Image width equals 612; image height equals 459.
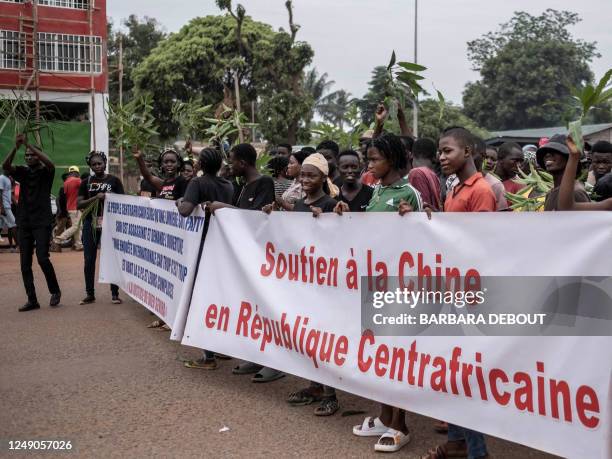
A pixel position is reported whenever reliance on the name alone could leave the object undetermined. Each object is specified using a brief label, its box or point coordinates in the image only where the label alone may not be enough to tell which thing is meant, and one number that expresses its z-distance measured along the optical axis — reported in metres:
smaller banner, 6.70
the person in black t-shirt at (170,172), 8.45
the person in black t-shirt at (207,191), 6.50
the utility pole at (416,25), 35.59
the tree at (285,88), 35.47
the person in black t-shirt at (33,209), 9.05
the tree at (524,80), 62.88
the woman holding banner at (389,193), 4.71
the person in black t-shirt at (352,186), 5.64
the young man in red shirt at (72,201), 16.61
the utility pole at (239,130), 8.95
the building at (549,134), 28.35
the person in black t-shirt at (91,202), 9.62
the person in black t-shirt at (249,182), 6.34
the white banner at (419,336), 3.70
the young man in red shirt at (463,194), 4.21
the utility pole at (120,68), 25.83
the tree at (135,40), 52.40
